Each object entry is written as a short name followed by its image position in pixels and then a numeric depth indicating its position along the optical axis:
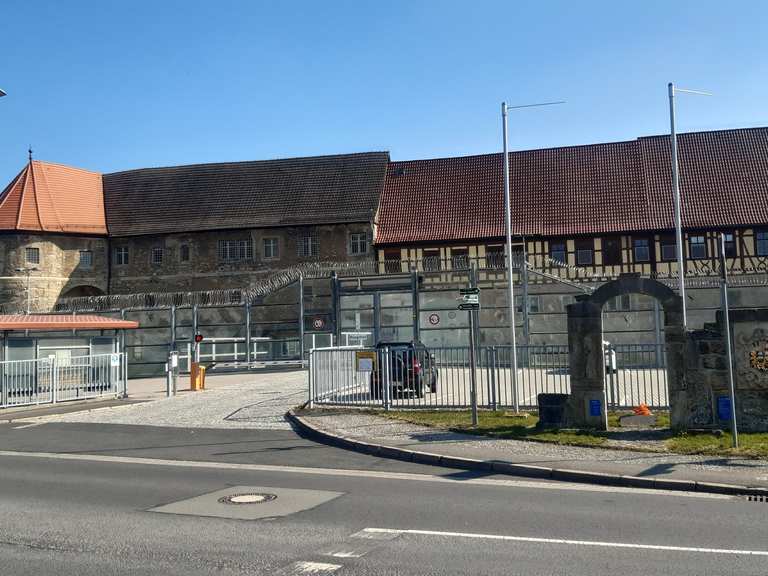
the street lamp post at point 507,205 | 17.61
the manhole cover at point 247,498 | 8.96
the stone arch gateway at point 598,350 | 13.62
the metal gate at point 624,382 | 16.00
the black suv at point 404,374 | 17.73
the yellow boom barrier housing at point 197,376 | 25.45
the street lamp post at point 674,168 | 20.81
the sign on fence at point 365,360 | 17.56
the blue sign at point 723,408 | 13.12
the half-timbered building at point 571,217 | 35.16
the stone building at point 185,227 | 46.12
